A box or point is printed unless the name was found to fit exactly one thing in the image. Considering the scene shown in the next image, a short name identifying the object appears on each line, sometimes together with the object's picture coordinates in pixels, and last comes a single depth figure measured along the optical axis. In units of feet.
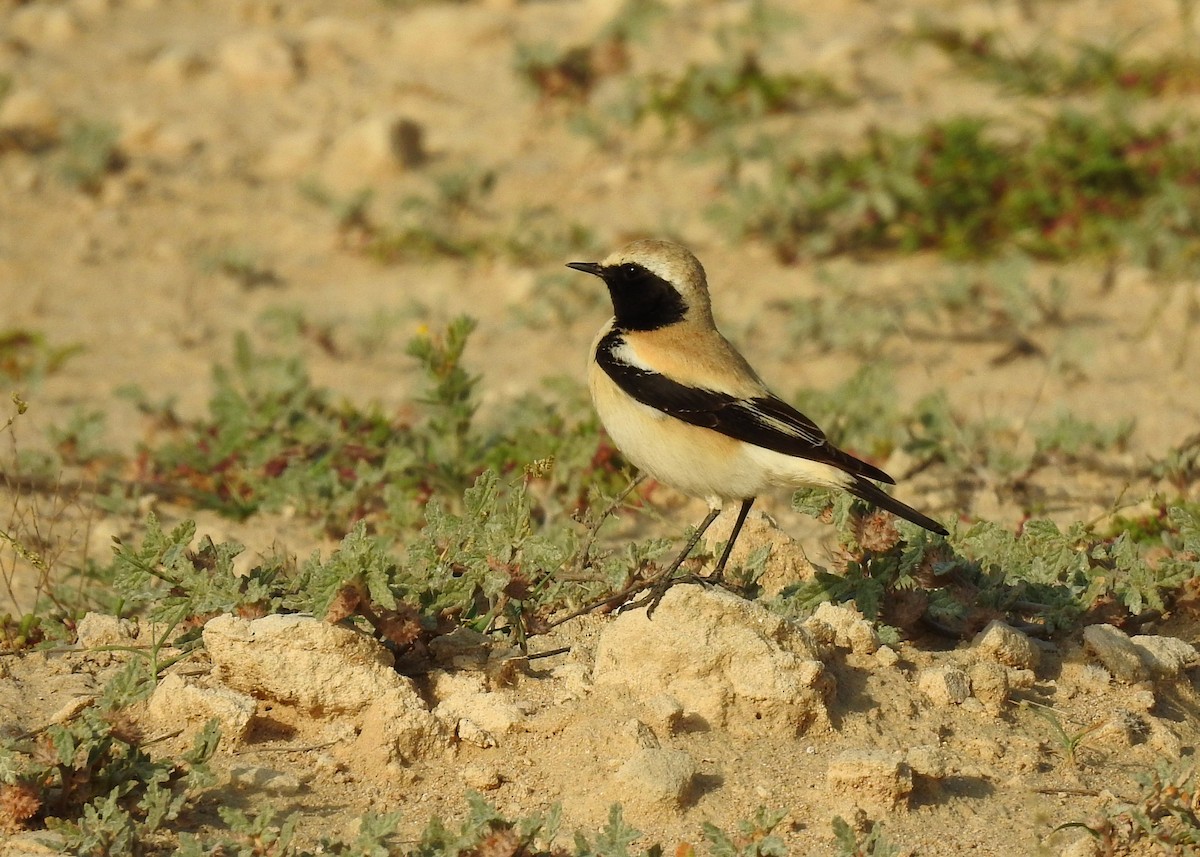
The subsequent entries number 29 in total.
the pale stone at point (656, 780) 29.53
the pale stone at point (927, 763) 30.55
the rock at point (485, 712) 31.83
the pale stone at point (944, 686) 33.40
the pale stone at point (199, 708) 31.89
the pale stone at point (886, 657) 34.37
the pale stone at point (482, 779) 30.76
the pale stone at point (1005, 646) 34.65
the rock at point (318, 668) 31.91
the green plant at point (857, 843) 28.20
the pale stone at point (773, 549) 38.73
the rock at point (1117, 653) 34.73
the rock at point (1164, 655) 35.19
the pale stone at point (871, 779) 29.91
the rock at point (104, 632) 35.50
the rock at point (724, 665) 31.91
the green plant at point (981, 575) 36.50
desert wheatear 36.47
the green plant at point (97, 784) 28.30
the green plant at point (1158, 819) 29.17
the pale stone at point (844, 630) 34.55
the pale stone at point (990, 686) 33.53
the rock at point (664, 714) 31.55
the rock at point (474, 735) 31.60
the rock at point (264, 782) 30.45
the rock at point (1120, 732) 33.09
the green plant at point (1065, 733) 32.32
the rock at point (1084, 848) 29.30
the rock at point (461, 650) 34.14
